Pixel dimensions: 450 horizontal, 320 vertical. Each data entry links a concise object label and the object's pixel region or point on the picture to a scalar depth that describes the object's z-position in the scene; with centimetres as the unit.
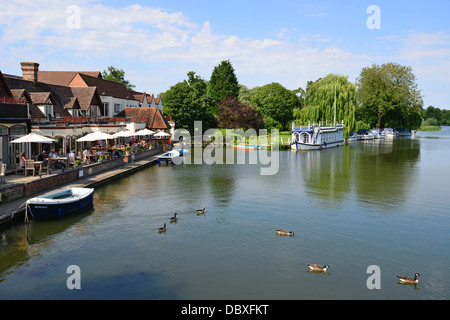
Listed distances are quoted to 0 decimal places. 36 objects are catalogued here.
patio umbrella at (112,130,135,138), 4342
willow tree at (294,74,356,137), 8475
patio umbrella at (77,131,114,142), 3598
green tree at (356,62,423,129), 10788
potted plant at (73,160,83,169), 3035
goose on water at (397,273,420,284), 1365
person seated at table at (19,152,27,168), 2712
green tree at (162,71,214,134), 7656
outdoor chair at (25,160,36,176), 2600
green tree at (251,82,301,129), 9938
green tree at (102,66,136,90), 9482
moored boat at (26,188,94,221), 2005
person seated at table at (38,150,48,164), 2978
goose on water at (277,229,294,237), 1854
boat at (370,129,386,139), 10912
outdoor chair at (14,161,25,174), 2678
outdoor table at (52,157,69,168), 2984
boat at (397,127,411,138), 12576
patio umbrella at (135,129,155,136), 4962
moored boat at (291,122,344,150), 7031
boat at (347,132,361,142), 9718
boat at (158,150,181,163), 4619
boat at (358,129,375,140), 10475
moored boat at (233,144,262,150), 6803
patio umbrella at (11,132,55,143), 2670
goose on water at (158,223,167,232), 1914
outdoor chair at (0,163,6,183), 2222
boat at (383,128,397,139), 11781
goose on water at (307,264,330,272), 1440
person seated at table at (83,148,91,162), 3412
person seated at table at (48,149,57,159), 3038
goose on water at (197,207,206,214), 2256
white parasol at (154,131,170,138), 5623
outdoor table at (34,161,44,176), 2570
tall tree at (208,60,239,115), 10525
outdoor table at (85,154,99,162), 3531
